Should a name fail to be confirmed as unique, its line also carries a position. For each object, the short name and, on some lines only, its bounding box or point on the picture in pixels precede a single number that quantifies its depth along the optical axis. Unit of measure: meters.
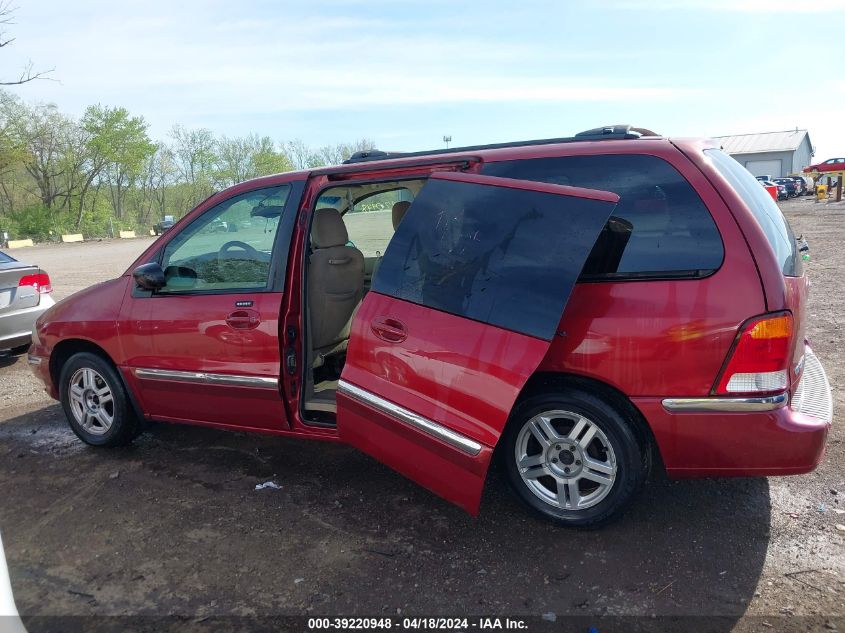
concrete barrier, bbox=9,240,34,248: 41.48
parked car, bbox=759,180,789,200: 42.59
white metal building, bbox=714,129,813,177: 70.69
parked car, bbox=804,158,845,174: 50.22
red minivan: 2.76
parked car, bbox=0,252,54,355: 6.94
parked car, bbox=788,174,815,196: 47.31
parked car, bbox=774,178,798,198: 44.38
